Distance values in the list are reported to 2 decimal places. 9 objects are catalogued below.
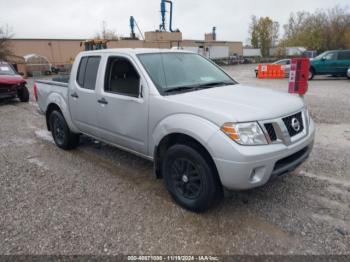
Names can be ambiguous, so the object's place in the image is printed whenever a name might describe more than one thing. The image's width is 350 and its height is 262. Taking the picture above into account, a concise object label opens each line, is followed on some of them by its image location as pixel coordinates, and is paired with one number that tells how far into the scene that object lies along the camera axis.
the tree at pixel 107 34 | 56.92
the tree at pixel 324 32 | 44.22
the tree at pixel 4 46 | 30.73
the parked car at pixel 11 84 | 10.98
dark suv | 17.09
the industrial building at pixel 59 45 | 35.61
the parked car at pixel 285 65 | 21.10
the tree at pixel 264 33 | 66.69
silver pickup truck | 2.74
